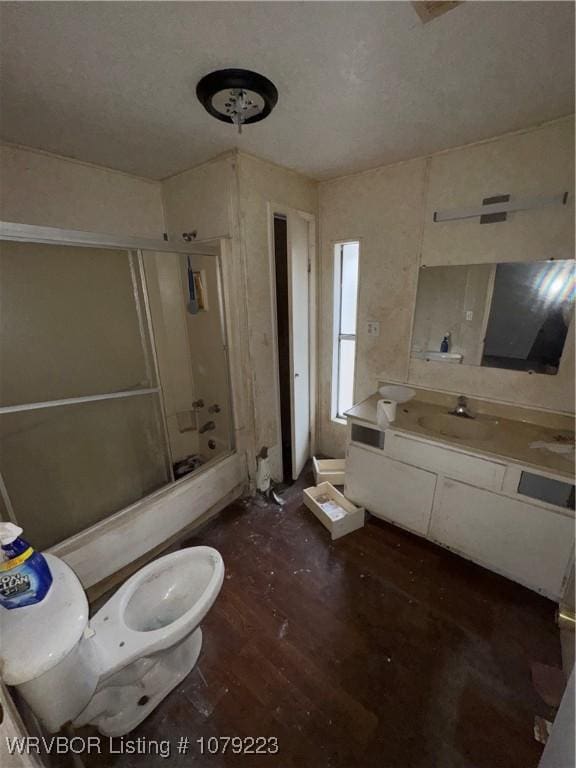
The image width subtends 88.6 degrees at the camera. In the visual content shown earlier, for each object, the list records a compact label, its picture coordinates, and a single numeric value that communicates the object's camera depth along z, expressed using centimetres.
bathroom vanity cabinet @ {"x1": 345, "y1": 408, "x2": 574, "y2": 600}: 140
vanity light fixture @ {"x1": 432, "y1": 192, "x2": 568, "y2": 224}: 149
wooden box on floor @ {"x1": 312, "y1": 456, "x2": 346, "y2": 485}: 238
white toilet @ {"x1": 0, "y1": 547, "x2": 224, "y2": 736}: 78
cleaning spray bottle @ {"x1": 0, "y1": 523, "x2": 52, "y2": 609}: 83
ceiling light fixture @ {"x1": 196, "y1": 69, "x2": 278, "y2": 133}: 107
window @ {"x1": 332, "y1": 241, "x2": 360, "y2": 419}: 230
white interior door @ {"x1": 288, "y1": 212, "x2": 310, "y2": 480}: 211
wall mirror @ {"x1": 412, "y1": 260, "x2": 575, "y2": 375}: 159
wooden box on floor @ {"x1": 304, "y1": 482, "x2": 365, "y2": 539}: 191
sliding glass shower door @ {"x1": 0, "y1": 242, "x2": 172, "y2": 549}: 141
